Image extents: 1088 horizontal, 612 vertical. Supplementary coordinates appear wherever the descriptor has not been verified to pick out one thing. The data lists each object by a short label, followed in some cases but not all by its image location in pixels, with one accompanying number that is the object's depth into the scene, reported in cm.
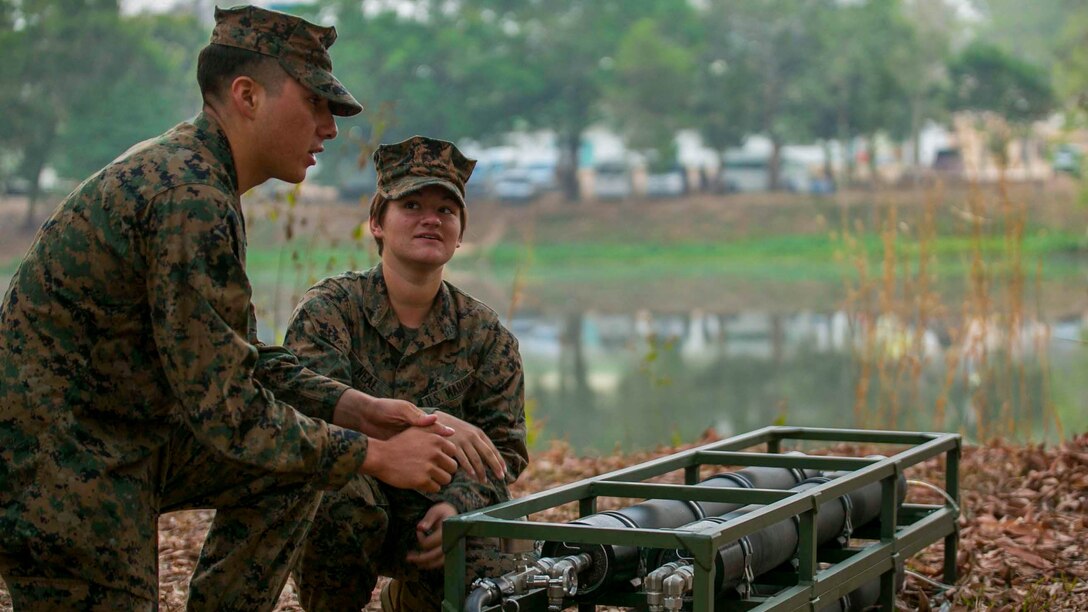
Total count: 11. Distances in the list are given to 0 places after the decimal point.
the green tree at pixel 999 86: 3462
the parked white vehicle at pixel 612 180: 3466
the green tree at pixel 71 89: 2747
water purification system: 291
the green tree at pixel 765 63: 3491
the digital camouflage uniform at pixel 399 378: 351
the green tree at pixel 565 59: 3469
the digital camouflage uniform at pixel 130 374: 278
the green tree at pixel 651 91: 3397
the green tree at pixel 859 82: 3472
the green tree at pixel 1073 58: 2983
